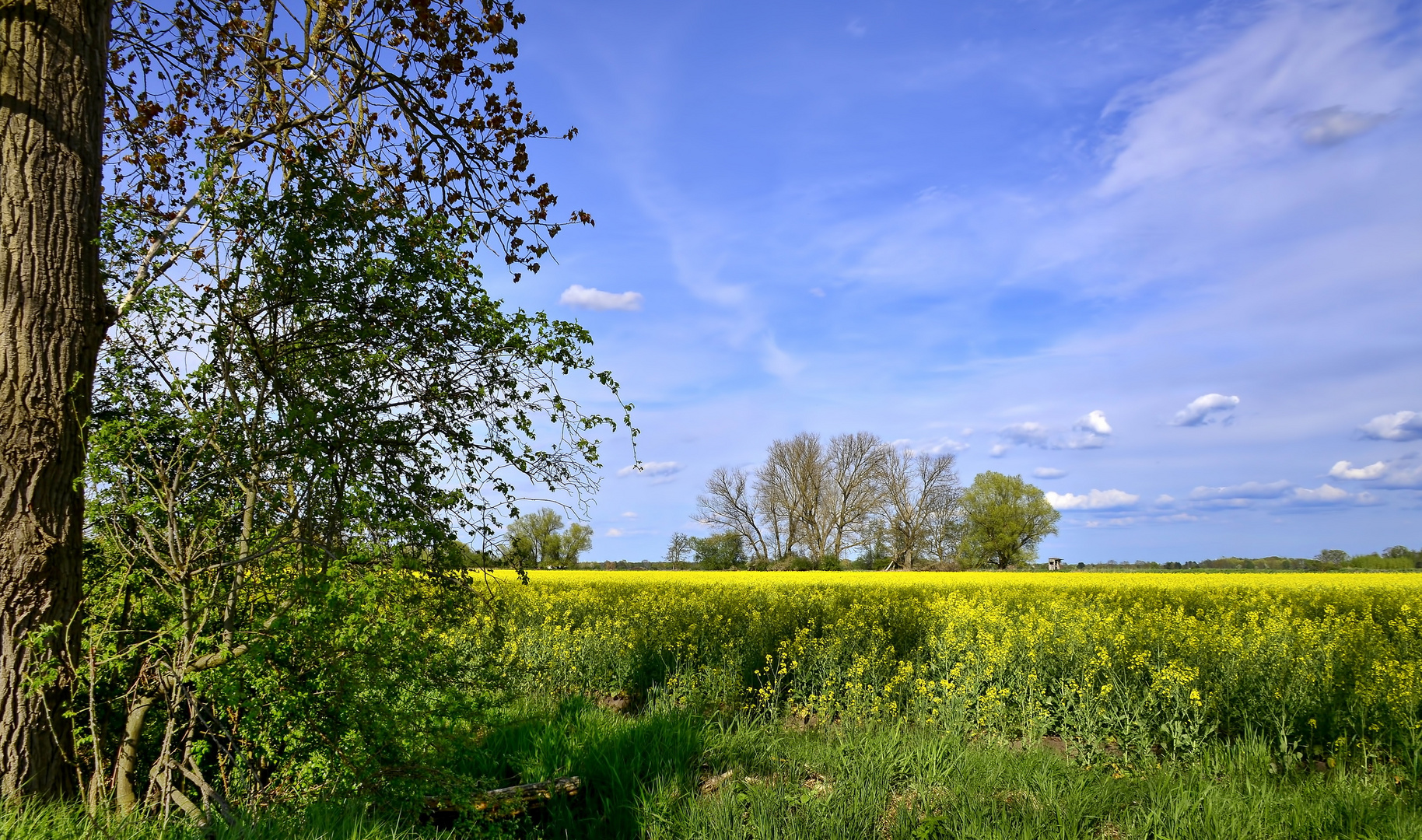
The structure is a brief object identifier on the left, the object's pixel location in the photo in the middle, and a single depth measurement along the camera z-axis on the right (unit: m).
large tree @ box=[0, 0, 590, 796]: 4.19
